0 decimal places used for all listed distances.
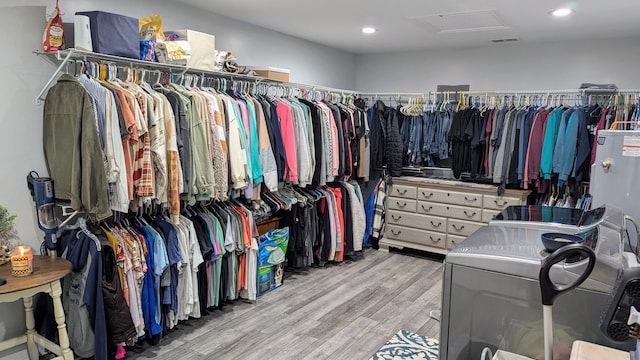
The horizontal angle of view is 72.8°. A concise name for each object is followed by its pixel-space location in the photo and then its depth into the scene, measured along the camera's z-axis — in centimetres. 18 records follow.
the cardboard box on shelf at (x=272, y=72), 376
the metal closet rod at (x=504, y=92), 406
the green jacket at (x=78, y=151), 237
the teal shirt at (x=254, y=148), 339
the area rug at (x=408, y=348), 284
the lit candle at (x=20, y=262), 220
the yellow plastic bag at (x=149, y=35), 279
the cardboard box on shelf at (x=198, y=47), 304
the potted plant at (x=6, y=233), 234
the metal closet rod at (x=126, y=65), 246
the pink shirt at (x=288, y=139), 374
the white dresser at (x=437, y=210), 450
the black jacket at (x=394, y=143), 501
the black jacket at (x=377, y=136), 499
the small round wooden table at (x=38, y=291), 210
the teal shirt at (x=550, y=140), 411
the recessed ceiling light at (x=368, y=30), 408
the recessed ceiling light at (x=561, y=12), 323
